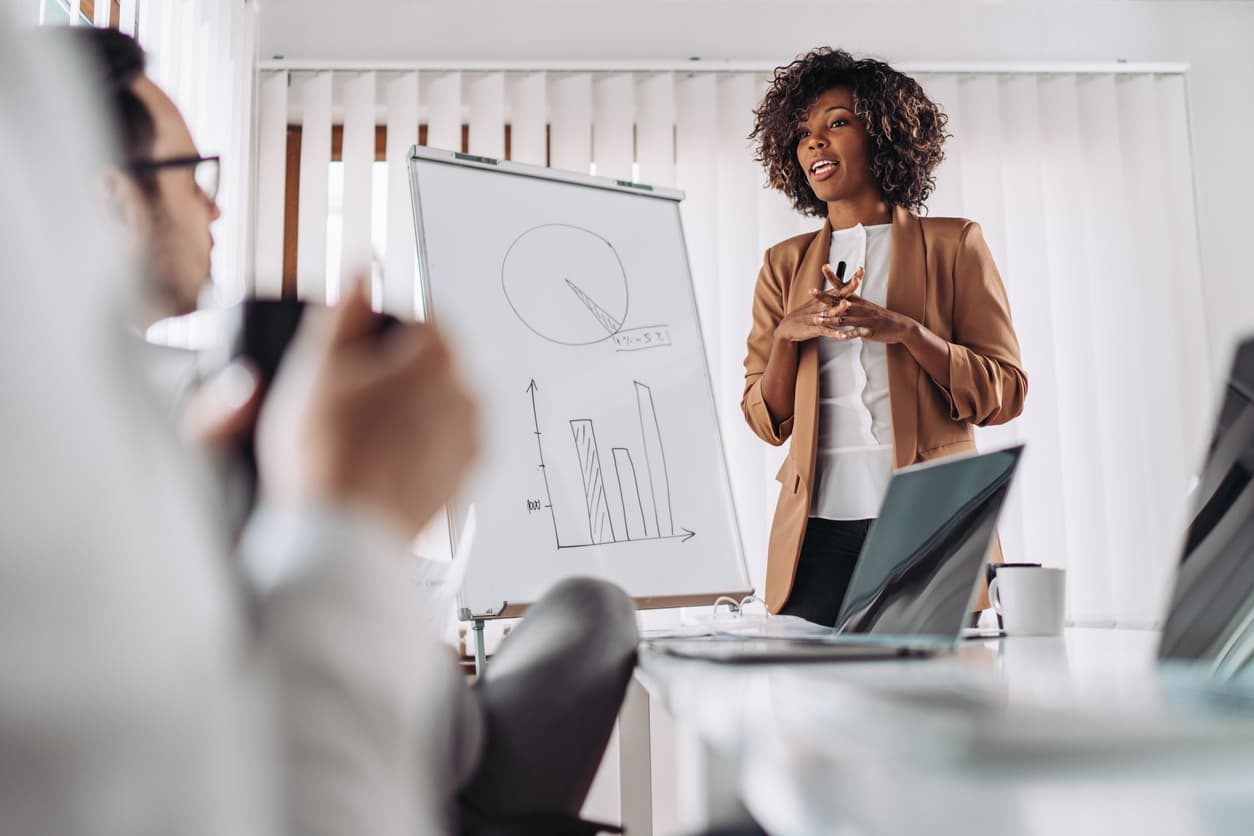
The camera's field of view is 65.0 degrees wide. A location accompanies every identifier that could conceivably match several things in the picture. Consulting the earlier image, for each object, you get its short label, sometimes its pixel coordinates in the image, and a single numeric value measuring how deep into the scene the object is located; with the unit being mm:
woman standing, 1672
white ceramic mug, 1075
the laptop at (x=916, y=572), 791
